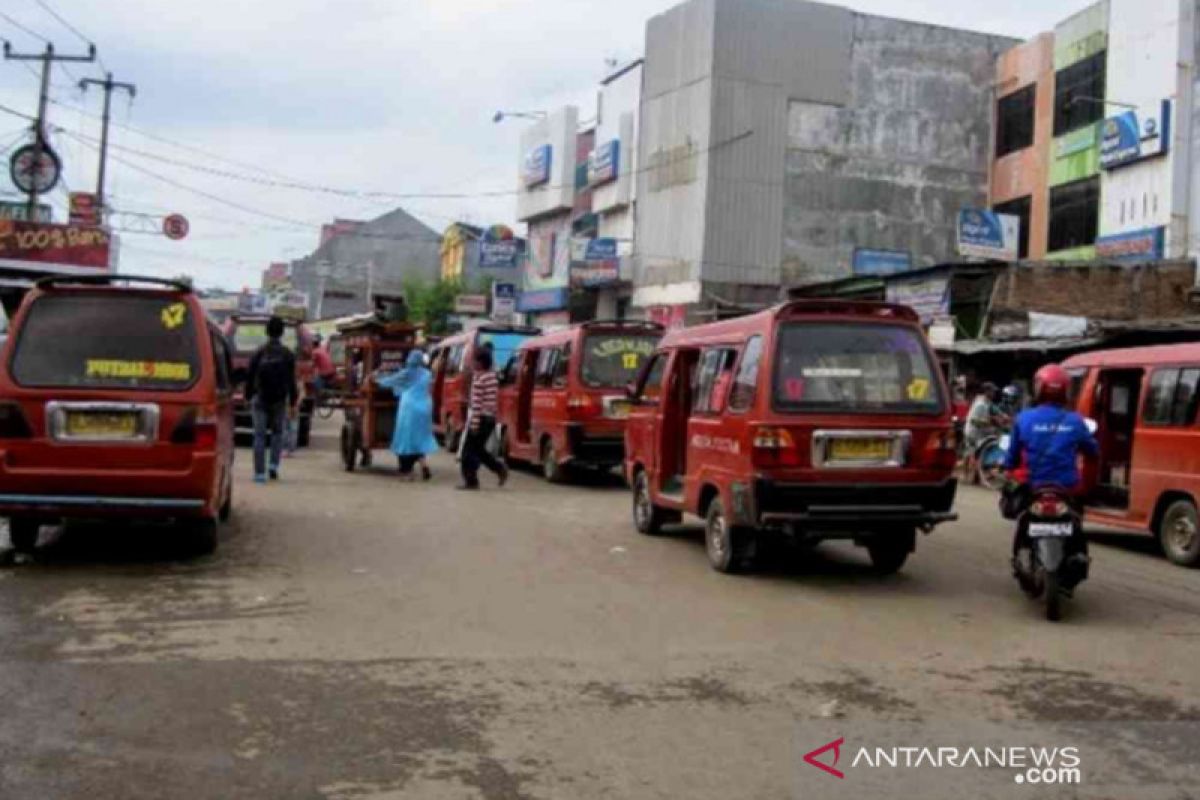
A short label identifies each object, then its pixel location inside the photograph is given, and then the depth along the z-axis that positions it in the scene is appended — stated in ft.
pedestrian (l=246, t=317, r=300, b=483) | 47.73
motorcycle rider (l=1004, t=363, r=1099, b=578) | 26.91
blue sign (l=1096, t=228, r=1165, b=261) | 95.20
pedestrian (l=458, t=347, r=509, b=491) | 49.52
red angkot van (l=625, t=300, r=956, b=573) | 28.78
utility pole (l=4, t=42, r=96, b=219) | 126.41
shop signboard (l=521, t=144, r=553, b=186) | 182.91
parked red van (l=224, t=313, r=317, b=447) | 69.46
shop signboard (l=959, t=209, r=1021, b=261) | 103.50
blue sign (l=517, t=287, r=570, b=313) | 164.35
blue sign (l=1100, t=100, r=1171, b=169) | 94.84
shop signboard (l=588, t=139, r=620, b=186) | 152.56
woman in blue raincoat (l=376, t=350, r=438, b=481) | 52.01
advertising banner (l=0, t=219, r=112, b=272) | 140.87
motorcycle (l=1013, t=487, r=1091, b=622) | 26.03
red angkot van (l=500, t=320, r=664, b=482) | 53.11
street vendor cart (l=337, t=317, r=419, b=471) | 55.21
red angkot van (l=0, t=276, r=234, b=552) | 27.45
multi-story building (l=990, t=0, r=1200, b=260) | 94.38
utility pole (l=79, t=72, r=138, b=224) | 148.87
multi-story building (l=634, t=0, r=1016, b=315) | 131.34
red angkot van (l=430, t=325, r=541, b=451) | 69.82
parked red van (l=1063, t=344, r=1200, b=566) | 36.78
